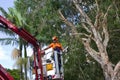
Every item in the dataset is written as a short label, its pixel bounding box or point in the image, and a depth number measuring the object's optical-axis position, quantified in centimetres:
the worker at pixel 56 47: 972
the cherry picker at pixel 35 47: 970
